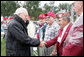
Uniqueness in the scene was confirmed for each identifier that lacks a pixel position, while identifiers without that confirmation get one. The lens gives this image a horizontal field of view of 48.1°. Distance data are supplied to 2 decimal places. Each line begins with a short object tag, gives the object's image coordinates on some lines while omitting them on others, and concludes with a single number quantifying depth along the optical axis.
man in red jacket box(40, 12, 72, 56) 1.63
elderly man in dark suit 1.83
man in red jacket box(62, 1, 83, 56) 0.95
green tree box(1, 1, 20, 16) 17.52
